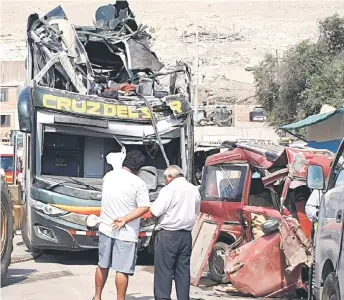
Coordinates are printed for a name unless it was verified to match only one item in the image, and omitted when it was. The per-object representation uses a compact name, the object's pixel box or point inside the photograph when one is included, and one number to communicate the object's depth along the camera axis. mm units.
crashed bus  19337
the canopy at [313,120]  27770
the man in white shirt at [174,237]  13224
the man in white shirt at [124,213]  13111
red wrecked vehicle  15696
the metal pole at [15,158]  31891
